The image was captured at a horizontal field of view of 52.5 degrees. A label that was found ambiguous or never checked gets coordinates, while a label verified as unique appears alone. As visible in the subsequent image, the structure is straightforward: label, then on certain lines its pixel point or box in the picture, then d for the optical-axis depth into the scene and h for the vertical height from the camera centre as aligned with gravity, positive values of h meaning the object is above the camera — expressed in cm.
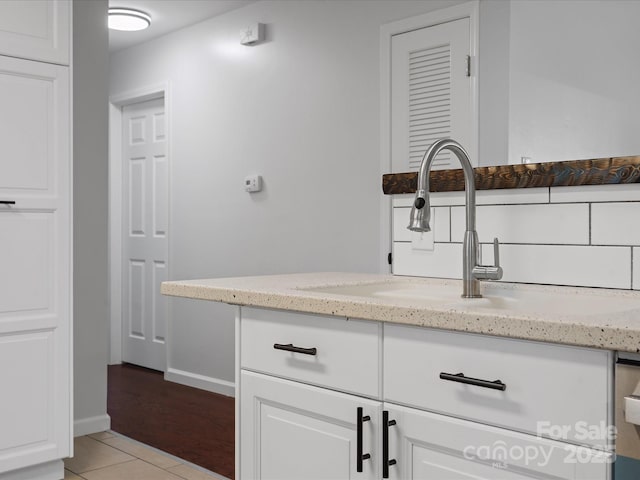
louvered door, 307 +66
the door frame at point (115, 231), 541 -4
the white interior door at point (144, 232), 508 -4
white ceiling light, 434 +141
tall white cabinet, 248 -5
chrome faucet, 144 -5
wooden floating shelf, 138 +12
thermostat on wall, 416 +28
